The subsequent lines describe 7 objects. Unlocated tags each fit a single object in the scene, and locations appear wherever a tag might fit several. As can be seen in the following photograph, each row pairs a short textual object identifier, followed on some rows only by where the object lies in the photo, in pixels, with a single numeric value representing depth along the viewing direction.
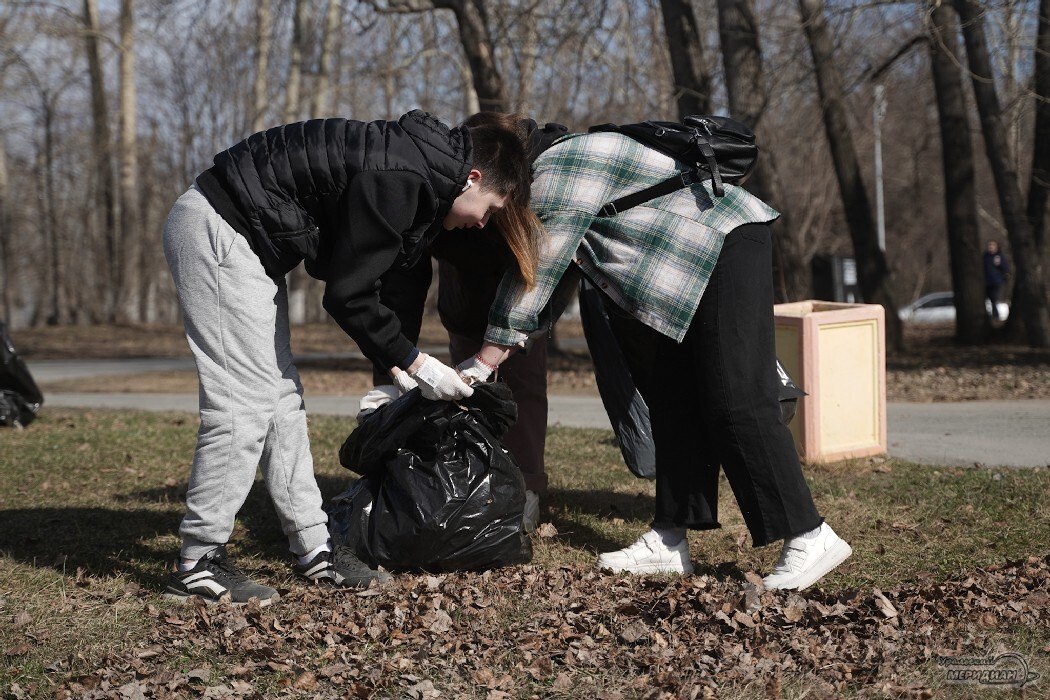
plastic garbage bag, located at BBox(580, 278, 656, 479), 4.29
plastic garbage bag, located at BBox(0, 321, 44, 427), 7.20
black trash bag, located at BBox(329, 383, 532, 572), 3.62
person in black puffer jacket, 2.99
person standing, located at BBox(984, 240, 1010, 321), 19.73
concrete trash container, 5.30
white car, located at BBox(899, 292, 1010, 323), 24.47
